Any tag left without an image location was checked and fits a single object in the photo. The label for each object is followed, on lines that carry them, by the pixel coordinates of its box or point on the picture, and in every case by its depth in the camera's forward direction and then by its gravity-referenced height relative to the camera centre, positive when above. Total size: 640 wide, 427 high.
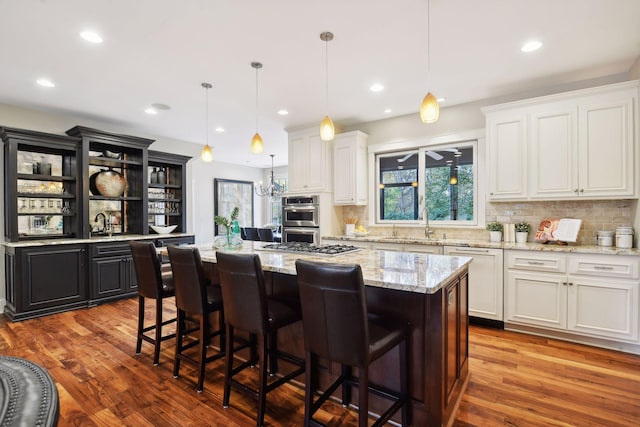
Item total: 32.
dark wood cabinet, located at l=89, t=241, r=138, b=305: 4.54 -0.86
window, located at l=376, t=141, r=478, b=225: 4.37 +0.39
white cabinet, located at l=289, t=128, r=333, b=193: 5.07 +0.80
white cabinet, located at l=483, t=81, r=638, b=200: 3.15 +0.69
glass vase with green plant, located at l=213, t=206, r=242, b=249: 3.27 -0.27
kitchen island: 1.83 -0.68
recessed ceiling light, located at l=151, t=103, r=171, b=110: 4.35 +1.45
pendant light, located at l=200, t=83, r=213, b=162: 3.69 +0.73
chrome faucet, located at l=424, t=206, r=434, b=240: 4.49 -0.21
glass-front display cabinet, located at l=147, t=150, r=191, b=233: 5.79 +0.42
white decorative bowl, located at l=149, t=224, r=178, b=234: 5.56 -0.27
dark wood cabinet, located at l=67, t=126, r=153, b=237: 4.62 +0.59
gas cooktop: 2.80 -0.34
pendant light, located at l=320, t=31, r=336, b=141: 2.71 +0.78
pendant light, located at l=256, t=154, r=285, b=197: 8.44 +0.64
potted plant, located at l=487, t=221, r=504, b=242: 3.90 -0.23
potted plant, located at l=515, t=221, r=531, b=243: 3.73 -0.24
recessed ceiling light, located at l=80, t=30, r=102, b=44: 2.59 +1.44
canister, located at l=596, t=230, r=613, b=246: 3.32 -0.28
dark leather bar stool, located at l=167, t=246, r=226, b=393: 2.38 -0.63
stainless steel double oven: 5.05 -0.10
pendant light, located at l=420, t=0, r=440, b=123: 2.33 +0.74
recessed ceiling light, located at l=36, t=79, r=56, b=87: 3.50 +1.43
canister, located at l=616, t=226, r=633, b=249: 3.16 -0.26
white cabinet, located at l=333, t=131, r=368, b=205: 4.90 +0.67
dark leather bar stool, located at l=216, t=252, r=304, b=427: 1.98 -0.63
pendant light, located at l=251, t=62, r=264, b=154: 3.41 +0.72
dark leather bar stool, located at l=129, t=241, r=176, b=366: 2.73 -0.59
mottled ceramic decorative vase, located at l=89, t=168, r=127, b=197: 5.00 +0.47
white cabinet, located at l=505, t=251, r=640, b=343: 2.94 -0.79
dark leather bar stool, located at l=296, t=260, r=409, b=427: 1.57 -0.59
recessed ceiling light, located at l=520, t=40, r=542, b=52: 2.77 +1.44
